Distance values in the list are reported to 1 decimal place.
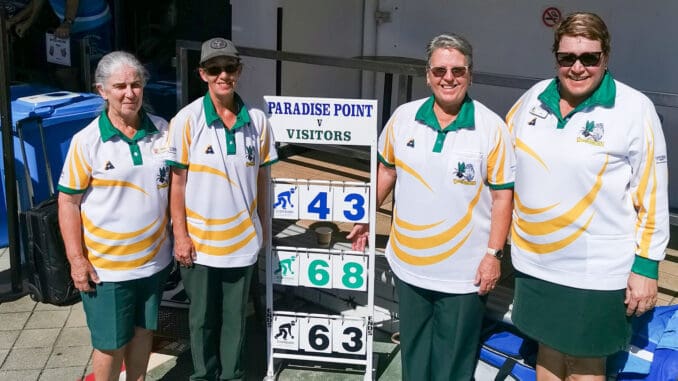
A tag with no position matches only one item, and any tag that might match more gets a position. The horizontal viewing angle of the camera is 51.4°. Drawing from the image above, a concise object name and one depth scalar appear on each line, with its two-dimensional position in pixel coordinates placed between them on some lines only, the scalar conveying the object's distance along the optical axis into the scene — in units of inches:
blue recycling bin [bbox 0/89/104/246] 181.5
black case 130.0
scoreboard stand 124.6
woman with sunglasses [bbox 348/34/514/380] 101.1
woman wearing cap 111.3
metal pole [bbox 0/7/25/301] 151.9
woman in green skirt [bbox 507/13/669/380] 90.6
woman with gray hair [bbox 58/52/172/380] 107.1
